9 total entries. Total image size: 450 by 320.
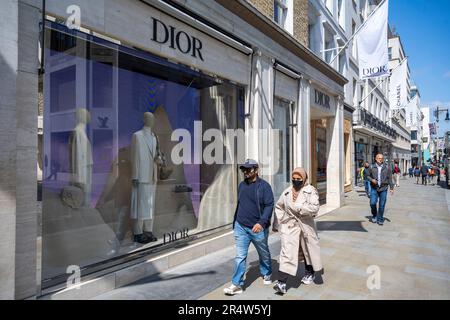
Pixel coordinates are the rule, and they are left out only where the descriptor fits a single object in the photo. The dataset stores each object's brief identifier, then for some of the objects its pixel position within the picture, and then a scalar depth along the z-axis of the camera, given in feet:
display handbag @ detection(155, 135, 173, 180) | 19.22
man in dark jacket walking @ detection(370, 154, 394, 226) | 27.84
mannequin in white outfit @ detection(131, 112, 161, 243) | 17.71
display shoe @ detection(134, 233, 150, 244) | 17.49
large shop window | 13.74
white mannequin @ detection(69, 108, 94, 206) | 14.70
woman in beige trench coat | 13.32
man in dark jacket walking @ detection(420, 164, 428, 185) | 80.56
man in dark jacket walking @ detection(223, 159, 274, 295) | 13.20
